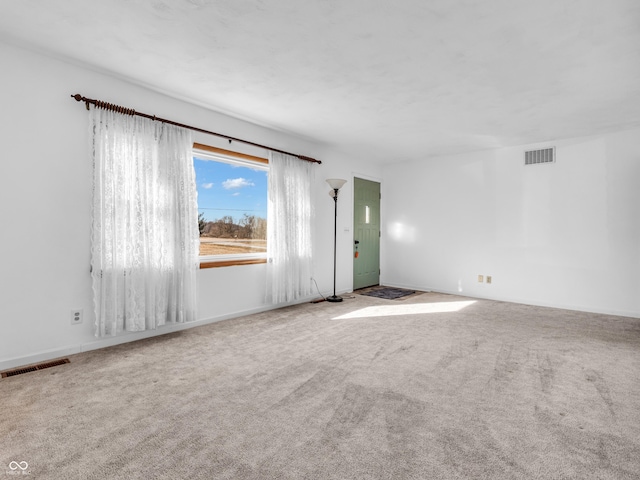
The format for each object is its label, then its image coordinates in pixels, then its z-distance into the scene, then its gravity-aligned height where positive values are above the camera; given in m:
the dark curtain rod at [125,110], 3.02 +1.23
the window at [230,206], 4.27 +0.45
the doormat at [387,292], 5.93 -1.00
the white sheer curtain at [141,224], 3.11 +0.15
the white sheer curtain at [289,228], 4.72 +0.14
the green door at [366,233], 6.50 +0.10
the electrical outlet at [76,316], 3.04 -0.69
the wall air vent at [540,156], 5.16 +1.26
